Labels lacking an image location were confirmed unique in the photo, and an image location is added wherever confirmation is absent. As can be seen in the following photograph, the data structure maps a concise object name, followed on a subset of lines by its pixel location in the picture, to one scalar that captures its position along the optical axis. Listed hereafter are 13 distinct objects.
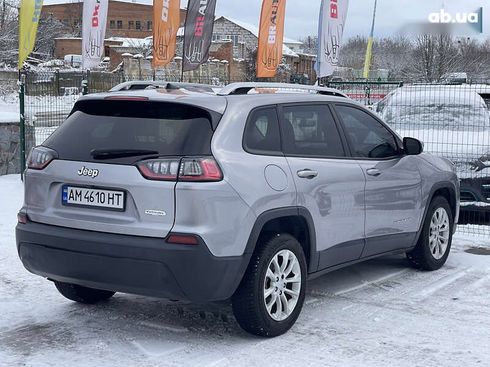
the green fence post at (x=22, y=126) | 12.23
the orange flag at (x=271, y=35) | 15.40
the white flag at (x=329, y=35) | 13.47
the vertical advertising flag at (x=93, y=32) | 14.62
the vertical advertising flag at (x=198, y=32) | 14.75
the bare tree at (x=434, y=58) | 37.50
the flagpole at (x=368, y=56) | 28.66
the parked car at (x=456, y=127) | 9.37
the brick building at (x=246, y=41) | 70.25
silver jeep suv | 4.72
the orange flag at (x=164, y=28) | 15.52
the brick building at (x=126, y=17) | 108.25
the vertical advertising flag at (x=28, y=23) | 13.80
